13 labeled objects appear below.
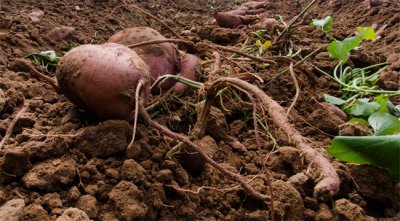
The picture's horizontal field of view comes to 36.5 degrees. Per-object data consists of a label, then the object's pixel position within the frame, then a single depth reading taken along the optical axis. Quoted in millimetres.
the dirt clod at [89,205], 547
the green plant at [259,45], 900
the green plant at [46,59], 831
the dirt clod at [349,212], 574
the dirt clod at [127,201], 546
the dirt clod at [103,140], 597
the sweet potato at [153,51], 727
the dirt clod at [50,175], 559
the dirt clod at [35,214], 527
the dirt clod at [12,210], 515
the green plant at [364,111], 585
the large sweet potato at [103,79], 620
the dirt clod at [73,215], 523
